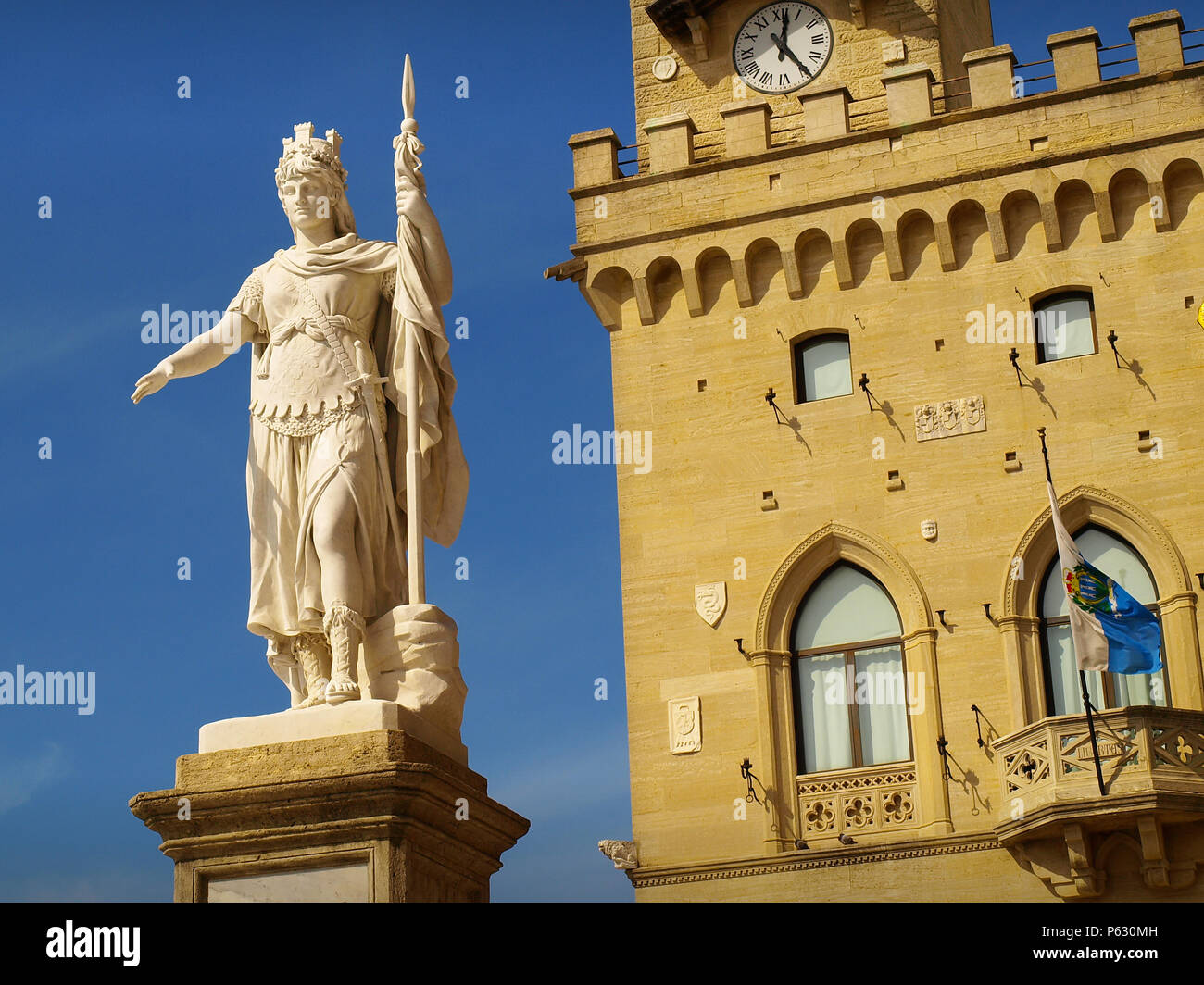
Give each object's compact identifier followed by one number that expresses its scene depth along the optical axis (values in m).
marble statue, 8.90
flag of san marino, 23.47
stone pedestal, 8.16
